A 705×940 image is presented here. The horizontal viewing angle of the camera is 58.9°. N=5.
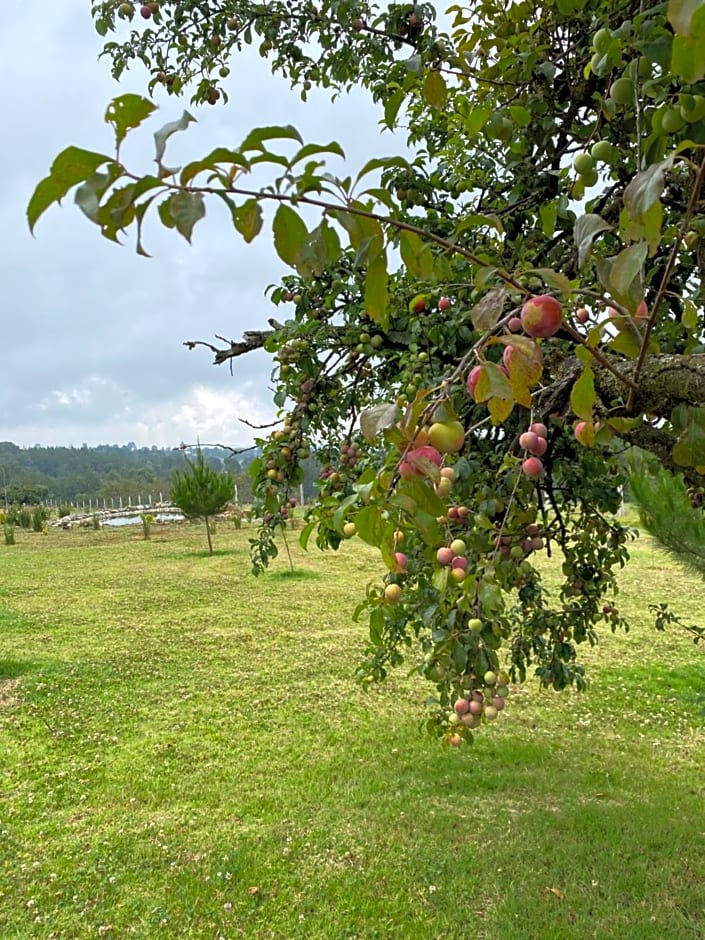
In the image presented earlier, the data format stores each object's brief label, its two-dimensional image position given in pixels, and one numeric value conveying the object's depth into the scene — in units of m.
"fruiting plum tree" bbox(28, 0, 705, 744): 0.47
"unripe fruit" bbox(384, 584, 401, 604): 0.83
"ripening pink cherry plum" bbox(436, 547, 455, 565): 1.00
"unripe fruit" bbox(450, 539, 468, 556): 0.98
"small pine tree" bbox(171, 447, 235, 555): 12.38
